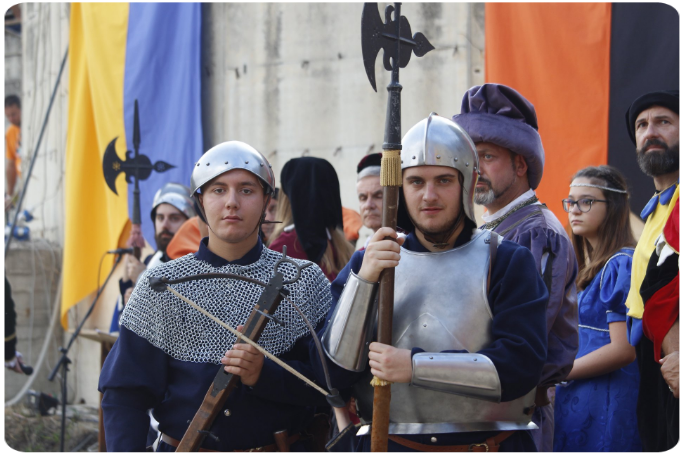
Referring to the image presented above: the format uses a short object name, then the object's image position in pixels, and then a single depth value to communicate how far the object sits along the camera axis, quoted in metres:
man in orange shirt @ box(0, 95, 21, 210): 12.18
